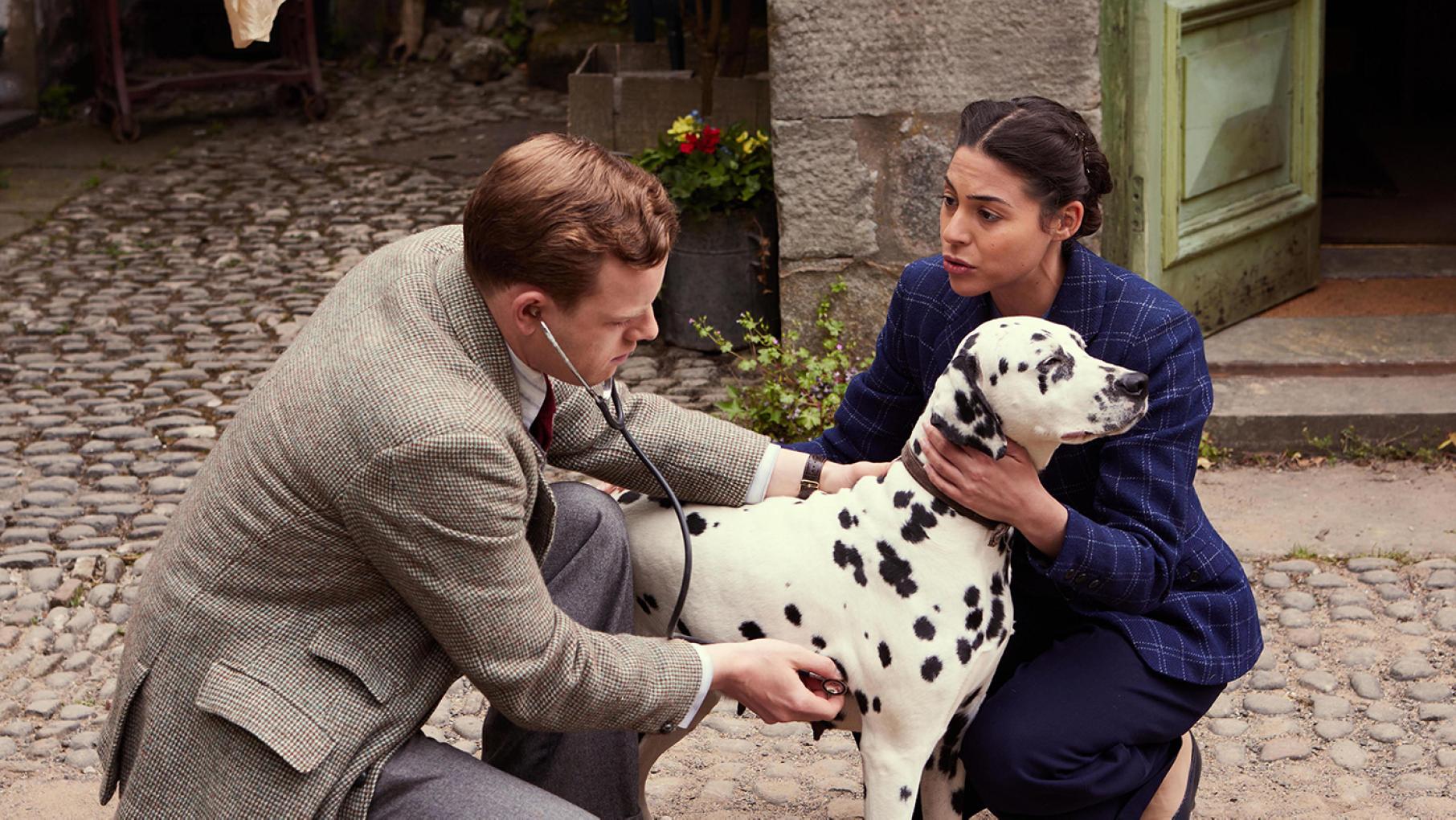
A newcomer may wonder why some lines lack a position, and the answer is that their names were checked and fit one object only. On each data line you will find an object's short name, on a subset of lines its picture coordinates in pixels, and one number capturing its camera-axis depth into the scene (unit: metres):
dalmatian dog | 2.63
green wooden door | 5.50
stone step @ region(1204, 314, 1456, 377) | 5.70
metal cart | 9.93
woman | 2.88
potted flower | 6.28
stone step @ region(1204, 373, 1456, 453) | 5.36
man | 2.40
